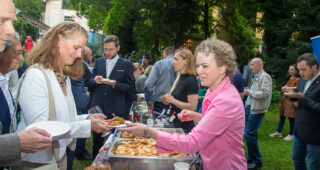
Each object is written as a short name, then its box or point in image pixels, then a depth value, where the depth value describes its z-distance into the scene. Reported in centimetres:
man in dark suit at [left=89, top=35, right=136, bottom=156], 345
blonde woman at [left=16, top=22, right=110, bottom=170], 143
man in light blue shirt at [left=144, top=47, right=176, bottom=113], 416
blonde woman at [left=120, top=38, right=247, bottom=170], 150
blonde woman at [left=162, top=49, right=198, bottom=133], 308
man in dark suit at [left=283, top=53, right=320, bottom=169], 253
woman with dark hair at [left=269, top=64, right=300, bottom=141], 574
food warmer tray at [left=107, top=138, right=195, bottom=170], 185
